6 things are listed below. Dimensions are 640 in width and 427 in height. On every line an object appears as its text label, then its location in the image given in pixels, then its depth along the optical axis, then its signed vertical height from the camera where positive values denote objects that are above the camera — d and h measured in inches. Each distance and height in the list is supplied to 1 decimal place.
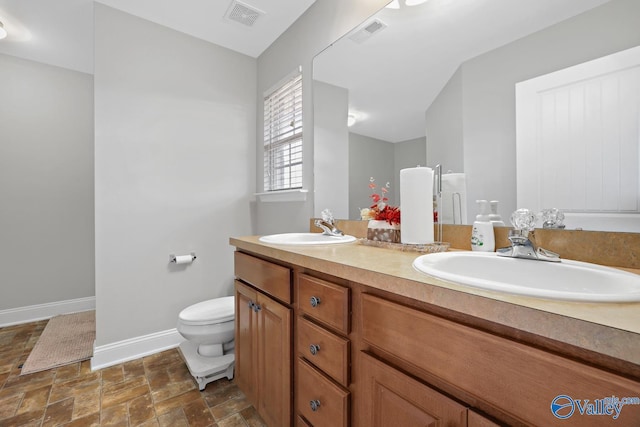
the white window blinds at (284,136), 83.3 +25.2
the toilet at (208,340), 67.1 -31.7
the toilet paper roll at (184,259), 86.4 -13.9
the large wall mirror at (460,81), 33.3 +21.2
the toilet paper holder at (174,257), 87.2 -13.4
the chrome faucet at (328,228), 64.0 -3.5
